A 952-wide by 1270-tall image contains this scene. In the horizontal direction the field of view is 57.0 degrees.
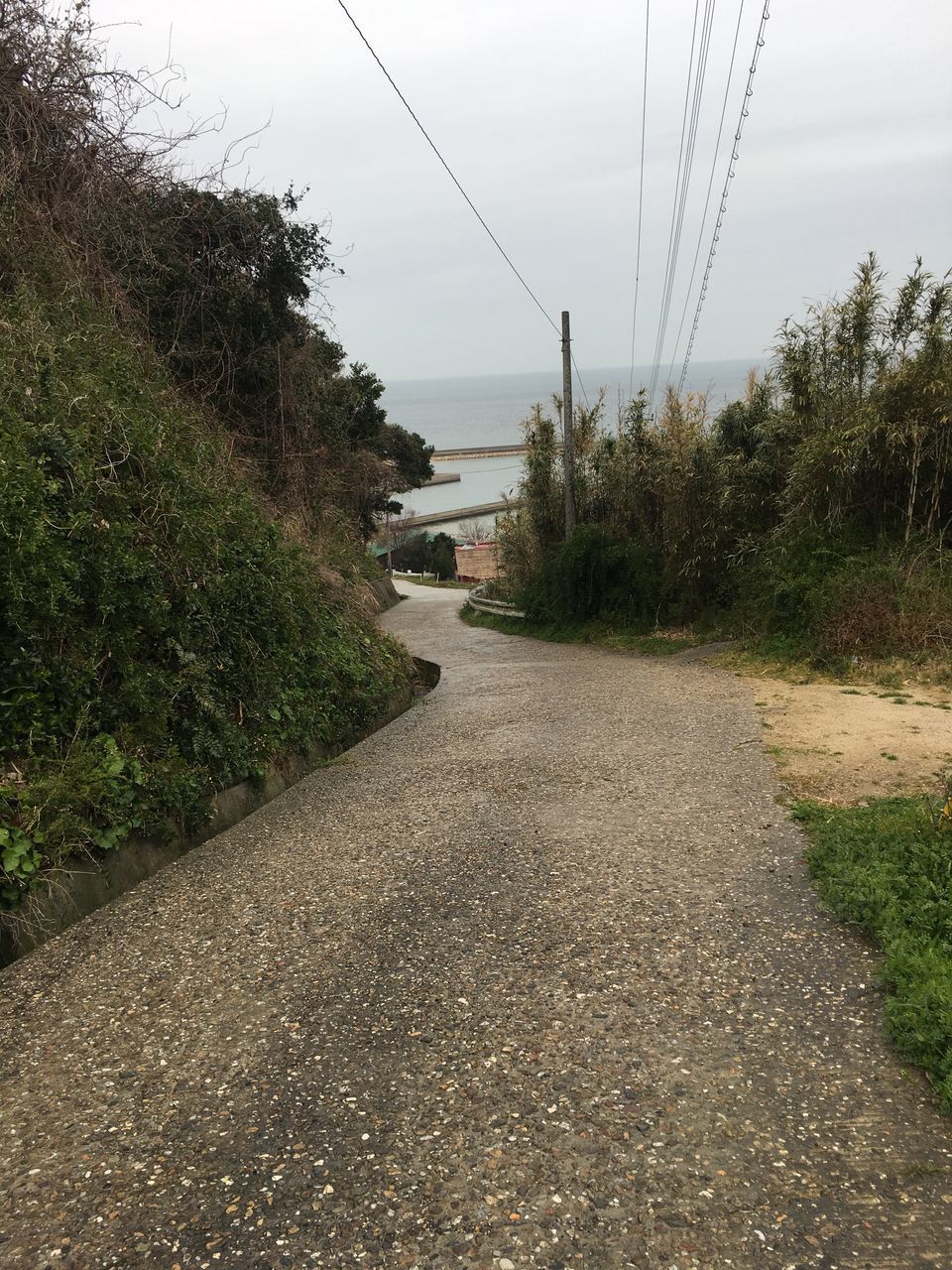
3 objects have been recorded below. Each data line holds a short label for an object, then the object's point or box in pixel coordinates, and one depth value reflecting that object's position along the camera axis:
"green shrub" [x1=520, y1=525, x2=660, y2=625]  15.84
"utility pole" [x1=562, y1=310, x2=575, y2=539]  18.11
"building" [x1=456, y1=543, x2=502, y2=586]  52.97
